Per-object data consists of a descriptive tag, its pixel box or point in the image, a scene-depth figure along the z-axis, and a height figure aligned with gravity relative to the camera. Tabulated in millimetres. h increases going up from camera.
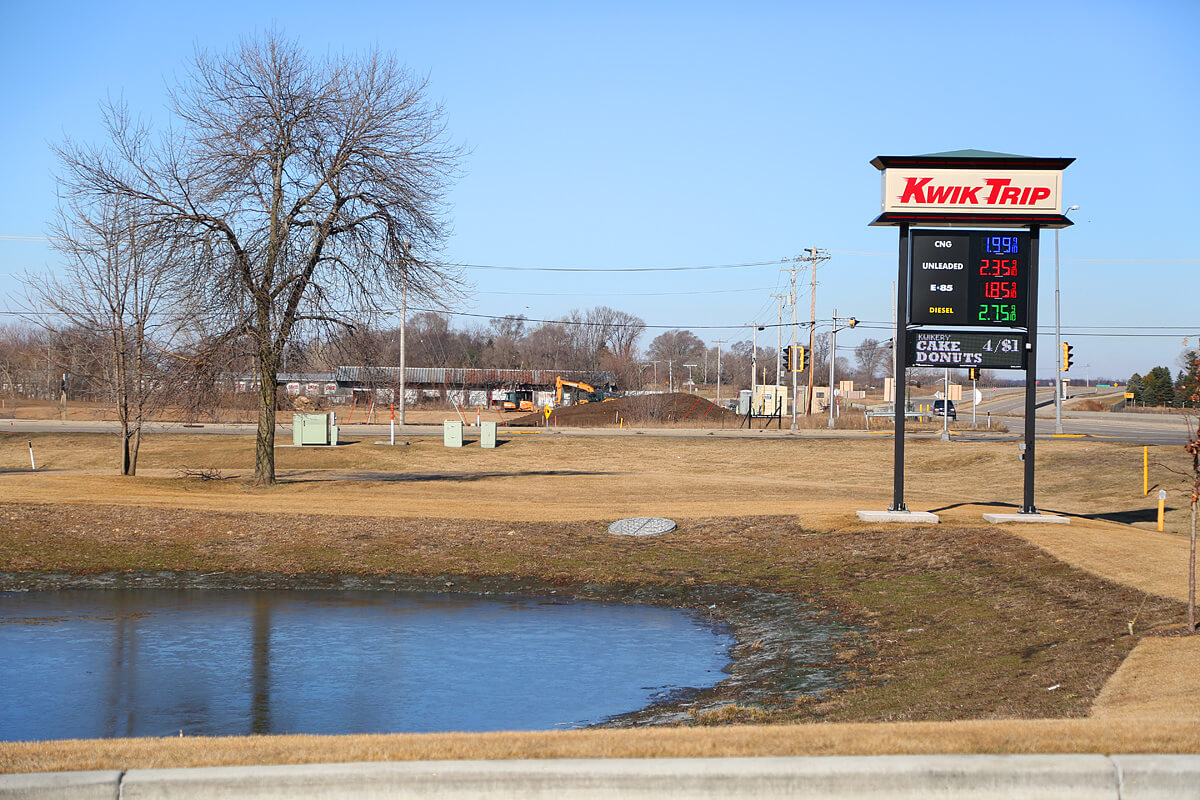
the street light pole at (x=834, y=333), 63688 +3742
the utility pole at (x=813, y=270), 71450 +8659
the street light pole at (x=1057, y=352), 52281 +2108
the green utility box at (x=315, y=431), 42281 -1916
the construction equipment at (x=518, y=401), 88688 -1278
